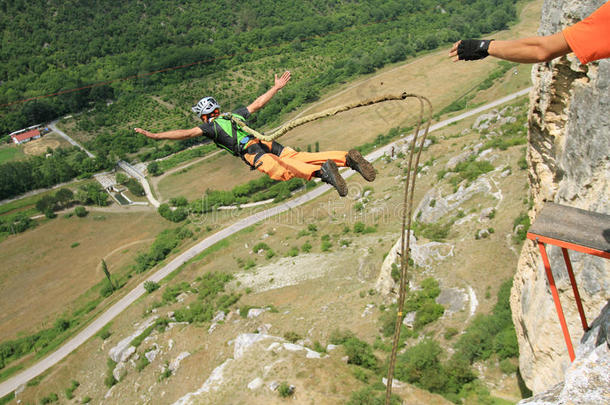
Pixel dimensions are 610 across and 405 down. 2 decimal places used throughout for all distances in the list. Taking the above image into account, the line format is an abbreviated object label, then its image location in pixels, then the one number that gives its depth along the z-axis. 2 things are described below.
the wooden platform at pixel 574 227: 5.52
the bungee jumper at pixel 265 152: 9.45
